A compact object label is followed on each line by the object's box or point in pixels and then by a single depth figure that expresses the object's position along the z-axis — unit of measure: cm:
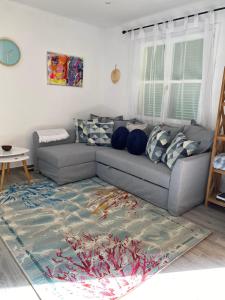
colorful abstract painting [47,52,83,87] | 375
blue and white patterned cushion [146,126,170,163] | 282
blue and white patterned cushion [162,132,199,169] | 253
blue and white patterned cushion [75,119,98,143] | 366
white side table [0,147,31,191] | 287
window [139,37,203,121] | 311
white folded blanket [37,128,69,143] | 348
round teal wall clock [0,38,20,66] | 323
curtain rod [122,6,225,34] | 277
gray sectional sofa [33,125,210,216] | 245
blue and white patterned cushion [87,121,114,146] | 360
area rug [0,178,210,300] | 159
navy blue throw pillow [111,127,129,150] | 338
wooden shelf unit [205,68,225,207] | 251
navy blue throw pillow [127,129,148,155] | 309
